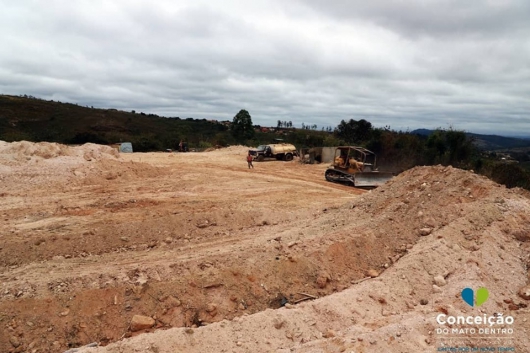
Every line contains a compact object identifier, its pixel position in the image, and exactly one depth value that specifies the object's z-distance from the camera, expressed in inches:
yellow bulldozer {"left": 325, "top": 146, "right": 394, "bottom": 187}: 641.6
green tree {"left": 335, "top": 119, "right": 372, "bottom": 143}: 1370.6
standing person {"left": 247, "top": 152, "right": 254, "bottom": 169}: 810.8
